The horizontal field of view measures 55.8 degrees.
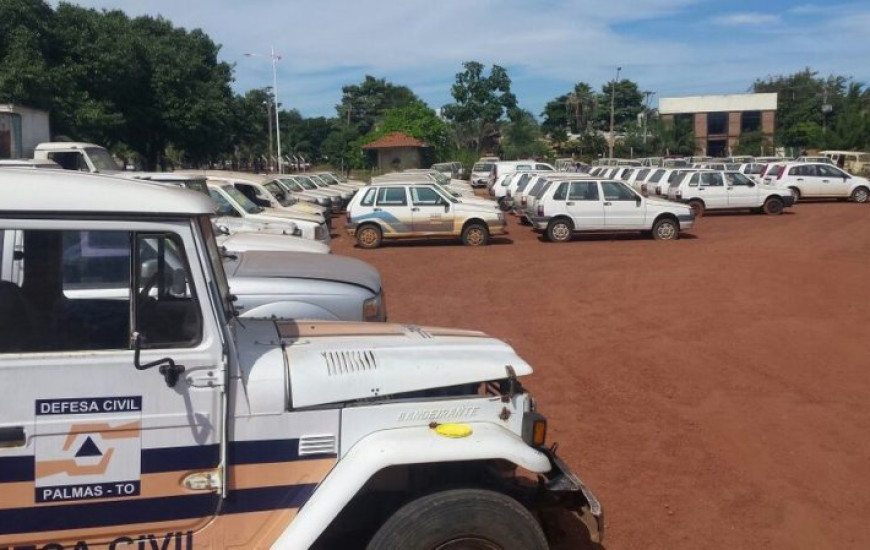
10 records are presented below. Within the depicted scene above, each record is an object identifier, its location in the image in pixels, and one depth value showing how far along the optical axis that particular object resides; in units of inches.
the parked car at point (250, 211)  569.6
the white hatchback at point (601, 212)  803.4
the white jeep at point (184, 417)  118.3
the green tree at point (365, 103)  3385.8
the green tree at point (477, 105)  2842.0
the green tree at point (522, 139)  2664.9
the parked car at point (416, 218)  788.0
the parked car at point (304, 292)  243.9
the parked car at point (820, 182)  1240.8
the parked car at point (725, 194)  1055.6
